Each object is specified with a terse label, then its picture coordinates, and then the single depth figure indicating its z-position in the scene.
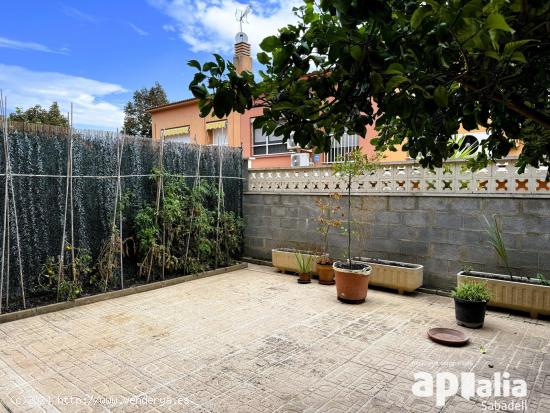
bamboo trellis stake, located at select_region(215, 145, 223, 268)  7.03
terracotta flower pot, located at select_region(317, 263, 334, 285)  6.06
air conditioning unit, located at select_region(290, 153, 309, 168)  10.27
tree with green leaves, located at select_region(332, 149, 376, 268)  5.40
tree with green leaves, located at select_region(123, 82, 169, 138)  23.28
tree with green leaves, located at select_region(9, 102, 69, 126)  18.36
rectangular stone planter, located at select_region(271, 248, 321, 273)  6.69
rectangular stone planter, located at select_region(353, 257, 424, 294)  5.36
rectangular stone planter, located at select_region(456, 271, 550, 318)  4.34
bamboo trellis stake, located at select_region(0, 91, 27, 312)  4.50
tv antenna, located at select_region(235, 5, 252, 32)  10.57
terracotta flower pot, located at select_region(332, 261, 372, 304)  5.00
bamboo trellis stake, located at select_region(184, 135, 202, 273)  6.42
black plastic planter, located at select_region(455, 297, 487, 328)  4.08
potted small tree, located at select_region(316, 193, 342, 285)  6.05
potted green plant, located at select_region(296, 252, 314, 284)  6.24
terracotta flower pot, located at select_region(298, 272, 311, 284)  6.21
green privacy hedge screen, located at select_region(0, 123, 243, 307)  4.71
